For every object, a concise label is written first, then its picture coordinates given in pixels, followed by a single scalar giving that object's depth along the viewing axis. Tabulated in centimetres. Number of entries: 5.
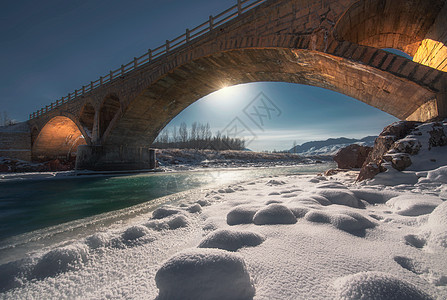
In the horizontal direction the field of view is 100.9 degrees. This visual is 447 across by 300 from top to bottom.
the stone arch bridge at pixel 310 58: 490
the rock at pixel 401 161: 346
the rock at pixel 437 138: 361
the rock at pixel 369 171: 358
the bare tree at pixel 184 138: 6205
